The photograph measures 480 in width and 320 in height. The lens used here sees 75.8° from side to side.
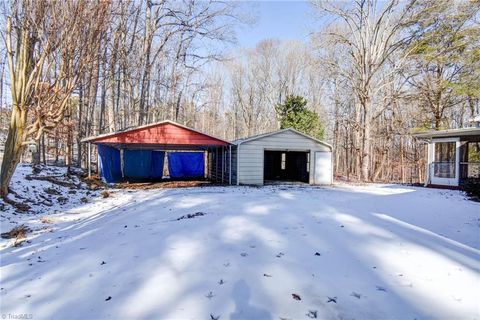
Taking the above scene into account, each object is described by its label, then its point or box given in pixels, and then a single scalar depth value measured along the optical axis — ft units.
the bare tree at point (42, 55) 25.36
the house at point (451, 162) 43.14
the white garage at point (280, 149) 46.98
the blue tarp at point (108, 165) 48.88
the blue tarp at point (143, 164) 56.18
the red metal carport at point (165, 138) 42.80
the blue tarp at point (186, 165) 60.59
